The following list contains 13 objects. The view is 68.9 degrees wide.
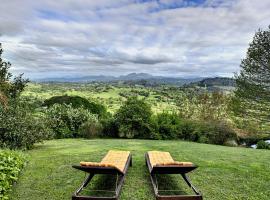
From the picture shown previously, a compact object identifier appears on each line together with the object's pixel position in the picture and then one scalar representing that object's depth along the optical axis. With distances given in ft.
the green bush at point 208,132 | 42.36
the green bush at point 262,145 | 42.49
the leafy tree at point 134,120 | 42.88
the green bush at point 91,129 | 44.19
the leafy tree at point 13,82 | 38.12
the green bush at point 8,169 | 14.37
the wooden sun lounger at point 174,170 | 12.80
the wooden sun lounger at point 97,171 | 12.47
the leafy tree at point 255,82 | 45.69
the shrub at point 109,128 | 44.58
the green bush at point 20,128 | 27.30
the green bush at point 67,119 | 44.92
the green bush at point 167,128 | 42.69
